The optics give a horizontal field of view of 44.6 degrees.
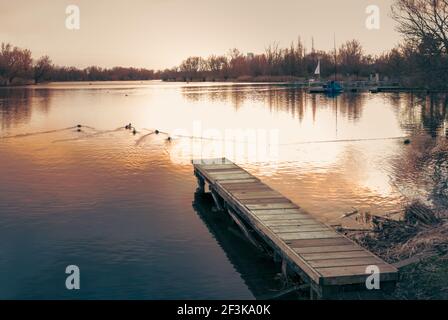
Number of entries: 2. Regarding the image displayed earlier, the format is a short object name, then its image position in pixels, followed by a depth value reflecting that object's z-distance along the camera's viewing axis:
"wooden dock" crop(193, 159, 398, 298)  11.31
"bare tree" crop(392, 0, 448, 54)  46.19
